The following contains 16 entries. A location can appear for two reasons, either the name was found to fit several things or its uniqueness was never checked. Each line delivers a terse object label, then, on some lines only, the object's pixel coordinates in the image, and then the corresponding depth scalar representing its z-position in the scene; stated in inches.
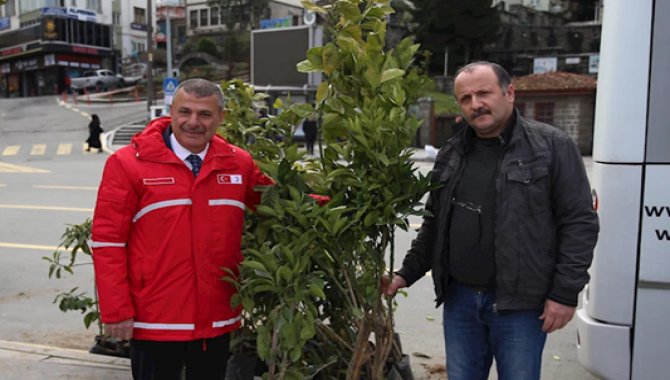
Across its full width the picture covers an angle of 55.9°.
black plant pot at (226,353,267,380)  144.7
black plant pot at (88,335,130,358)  177.5
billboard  1280.8
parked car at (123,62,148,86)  2149.2
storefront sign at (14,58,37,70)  2354.3
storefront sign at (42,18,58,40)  2250.2
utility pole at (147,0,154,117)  1148.2
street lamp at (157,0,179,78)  1067.6
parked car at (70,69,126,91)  2011.6
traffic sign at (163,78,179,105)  805.2
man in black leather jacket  100.0
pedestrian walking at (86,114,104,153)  975.2
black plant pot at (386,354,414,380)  134.6
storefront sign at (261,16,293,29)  2181.3
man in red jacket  102.4
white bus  123.1
